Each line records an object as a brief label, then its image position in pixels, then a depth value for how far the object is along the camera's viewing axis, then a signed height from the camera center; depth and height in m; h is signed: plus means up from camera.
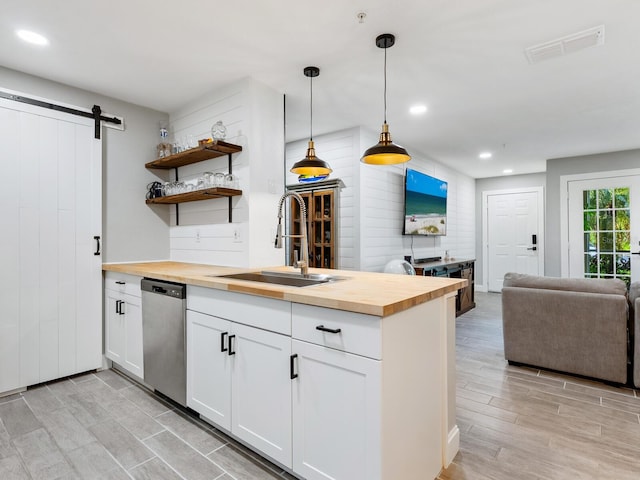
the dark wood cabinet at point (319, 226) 4.47 +0.21
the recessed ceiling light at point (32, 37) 2.30 +1.39
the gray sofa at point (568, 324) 2.77 -0.71
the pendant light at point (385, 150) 2.39 +0.63
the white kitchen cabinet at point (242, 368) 1.68 -0.68
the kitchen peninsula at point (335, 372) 1.36 -0.60
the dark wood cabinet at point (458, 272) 4.68 -0.47
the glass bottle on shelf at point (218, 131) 3.01 +0.95
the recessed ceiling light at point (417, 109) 3.66 +1.41
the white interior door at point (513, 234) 7.32 +0.13
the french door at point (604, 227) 5.46 +0.20
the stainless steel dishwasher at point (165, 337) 2.29 -0.65
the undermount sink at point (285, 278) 2.25 -0.25
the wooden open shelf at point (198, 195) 2.82 +0.41
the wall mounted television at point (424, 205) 5.08 +0.57
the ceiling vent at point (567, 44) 2.35 +1.38
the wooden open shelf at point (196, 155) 2.85 +0.77
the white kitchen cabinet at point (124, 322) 2.73 -0.66
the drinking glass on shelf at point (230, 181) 2.97 +0.52
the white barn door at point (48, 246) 2.68 -0.02
